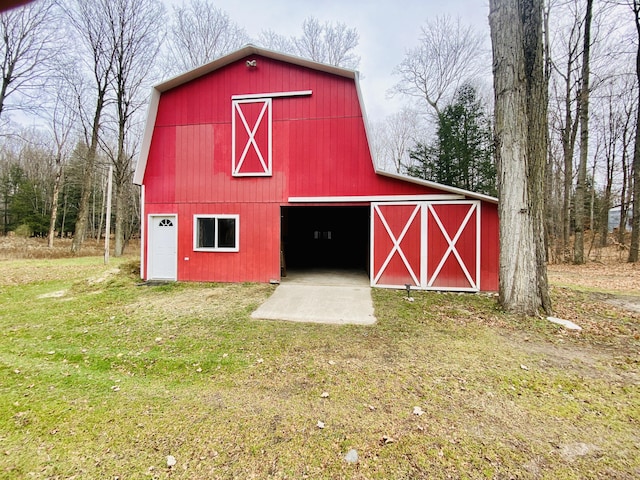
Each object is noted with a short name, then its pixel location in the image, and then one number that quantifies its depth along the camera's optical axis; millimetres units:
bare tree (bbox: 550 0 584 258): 13312
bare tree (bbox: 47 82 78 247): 18453
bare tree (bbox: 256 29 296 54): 17797
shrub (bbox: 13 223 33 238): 22234
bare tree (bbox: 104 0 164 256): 15664
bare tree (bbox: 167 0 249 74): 16844
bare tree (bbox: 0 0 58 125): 14250
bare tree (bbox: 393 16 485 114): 18391
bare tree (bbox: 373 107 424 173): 22656
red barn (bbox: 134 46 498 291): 7543
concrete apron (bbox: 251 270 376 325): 5391
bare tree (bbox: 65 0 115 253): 15227
